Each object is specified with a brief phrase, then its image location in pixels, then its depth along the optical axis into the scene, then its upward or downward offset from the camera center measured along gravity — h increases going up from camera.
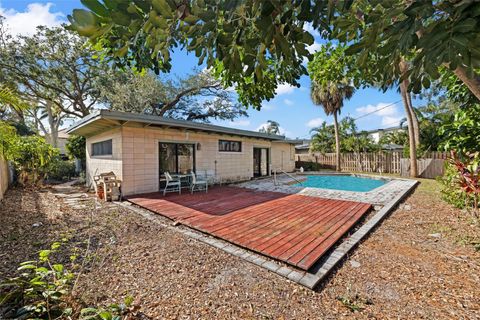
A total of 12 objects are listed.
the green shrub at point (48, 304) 1.72 -1.21
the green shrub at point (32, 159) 9.34 +0.29
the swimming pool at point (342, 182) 11.42 -1.38
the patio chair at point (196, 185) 8.14 -0.88
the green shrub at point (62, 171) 12.88 -0.41
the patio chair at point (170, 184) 7.73 -0.82
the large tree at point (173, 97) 15.93 +5.44
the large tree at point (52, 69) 14.35 +6.96
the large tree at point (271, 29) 1.13 +0.81
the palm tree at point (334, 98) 16.03 +4.67
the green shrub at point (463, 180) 4.25 -0.53
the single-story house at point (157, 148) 7.36 +0.61
